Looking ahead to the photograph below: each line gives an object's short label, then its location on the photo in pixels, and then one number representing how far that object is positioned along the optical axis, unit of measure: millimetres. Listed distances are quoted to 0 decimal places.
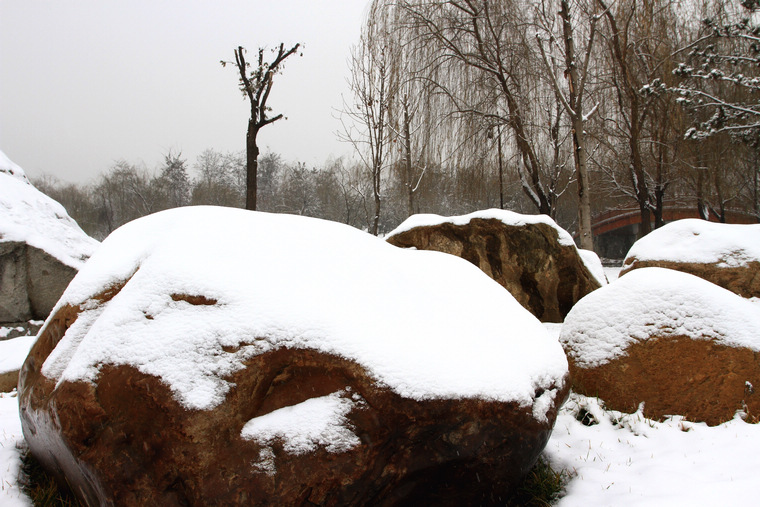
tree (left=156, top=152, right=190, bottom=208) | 28719
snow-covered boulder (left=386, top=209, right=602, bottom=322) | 6414
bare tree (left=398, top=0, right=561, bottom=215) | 11102
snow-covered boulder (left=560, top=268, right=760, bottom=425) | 3127
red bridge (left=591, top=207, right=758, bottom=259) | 18391
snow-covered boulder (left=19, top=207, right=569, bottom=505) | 1907
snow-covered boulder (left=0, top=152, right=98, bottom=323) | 7051
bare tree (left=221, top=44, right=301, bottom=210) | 10805
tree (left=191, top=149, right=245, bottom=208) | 29703
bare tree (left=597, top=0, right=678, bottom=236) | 11156
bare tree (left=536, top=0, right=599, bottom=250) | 9148
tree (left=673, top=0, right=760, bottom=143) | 9914
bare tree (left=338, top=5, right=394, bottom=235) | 11469
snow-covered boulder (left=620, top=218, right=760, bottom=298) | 5453
